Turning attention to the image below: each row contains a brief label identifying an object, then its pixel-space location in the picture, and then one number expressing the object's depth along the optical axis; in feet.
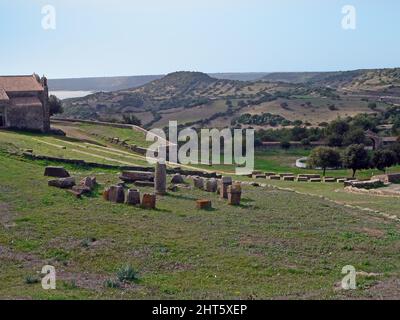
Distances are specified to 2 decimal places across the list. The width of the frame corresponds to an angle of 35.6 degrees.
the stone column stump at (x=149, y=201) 71.56
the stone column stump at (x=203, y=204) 73.41
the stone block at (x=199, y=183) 89.48
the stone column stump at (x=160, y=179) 82.17
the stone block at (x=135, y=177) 90.33
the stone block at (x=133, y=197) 72.49
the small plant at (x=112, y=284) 44.29
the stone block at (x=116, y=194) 73.10
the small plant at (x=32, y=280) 44.24
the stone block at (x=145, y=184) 88.17
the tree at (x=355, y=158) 171.22
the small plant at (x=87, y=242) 54.34
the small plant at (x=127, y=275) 46.09
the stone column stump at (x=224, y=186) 82.38
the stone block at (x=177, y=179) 93.94
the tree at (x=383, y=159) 182.60
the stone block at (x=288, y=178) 136.67
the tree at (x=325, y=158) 180.75
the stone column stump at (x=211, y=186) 87.71
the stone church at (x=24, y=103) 155.84
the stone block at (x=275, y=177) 137.34
